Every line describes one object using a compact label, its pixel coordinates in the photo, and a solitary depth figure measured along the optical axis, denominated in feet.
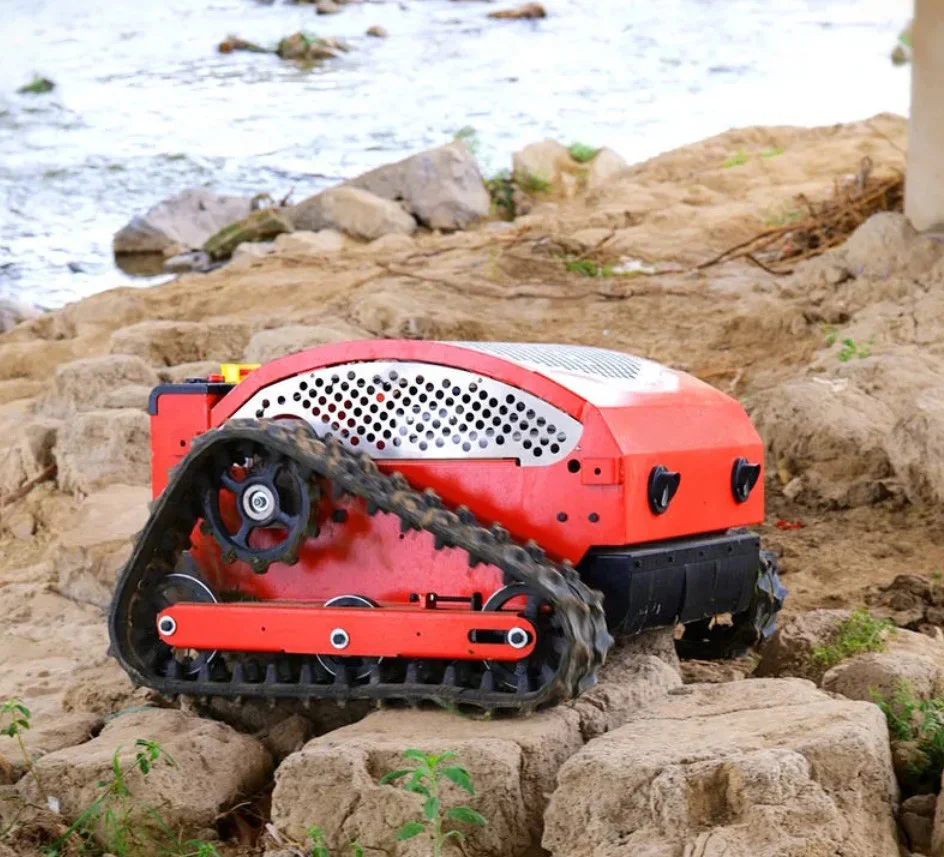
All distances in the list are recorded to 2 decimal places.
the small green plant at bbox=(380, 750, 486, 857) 18.35
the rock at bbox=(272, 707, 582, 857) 19.42
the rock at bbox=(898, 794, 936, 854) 18.92
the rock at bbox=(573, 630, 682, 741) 21.54
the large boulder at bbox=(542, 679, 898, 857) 17.64
